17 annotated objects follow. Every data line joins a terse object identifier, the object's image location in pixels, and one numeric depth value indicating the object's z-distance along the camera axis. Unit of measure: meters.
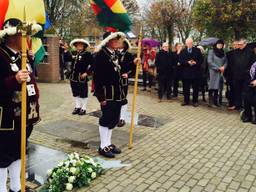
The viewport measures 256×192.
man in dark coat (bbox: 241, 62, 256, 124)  8.16
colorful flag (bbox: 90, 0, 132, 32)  5.91
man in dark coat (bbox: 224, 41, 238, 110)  9.59
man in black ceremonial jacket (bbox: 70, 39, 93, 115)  8.51
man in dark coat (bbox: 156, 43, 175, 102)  10.64
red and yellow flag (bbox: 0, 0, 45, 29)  4.27
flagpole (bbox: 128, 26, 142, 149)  5.98
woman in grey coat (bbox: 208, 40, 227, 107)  9.83
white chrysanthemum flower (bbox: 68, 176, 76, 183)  4.42
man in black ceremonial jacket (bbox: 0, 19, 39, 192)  3.65
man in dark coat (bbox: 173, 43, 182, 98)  10.84
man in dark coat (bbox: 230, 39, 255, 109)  9.20
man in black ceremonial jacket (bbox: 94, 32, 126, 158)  5.55
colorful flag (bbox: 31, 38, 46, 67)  6.34
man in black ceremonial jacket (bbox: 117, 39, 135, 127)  6.77
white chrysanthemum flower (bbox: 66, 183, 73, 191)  4.36
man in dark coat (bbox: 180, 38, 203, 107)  10.06
